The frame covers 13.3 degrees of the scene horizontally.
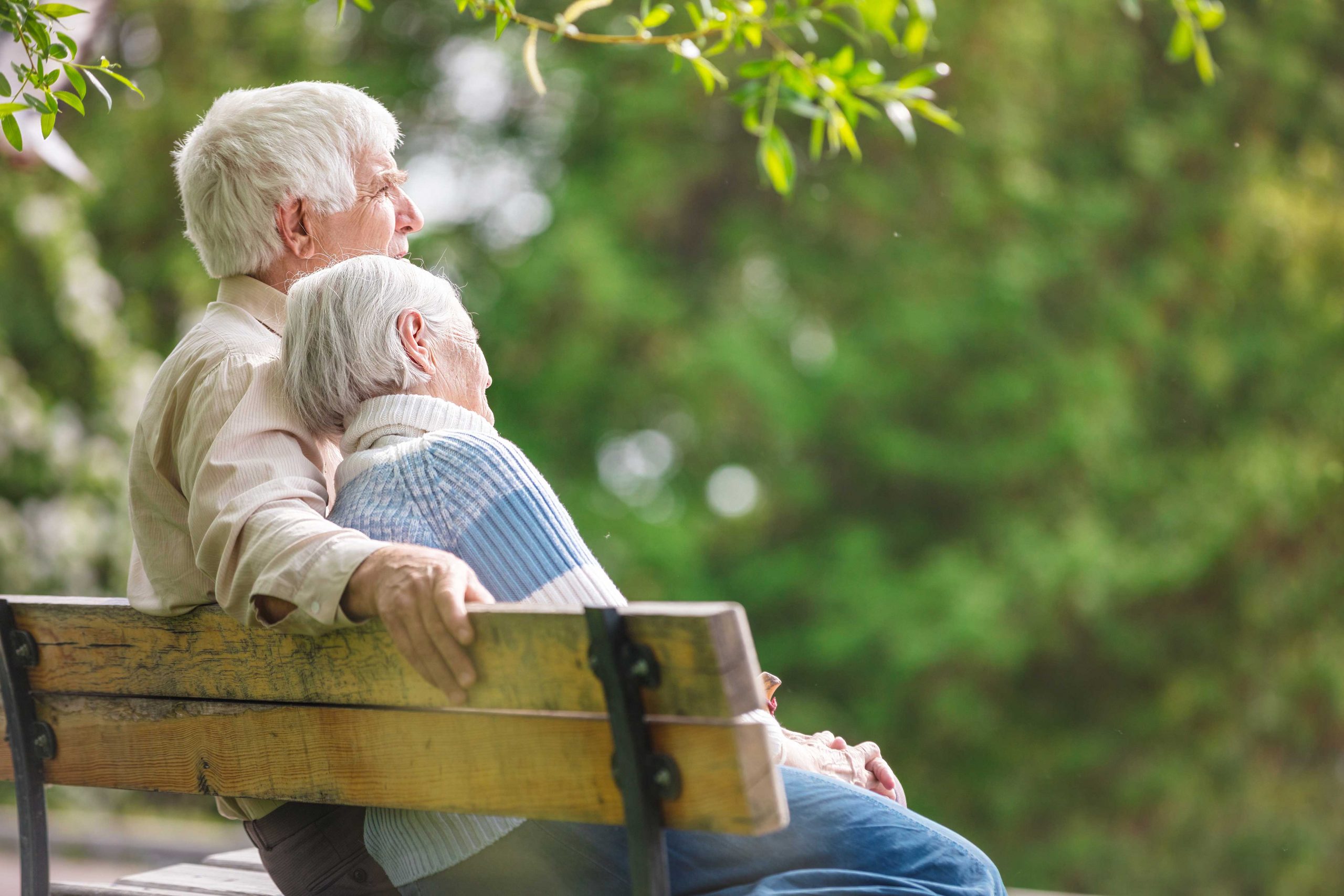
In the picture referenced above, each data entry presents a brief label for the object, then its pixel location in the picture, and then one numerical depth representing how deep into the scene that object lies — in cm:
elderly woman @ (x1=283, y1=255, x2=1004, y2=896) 544
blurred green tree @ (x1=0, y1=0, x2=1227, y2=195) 571
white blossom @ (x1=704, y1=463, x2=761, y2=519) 1697
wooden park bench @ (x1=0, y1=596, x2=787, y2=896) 524
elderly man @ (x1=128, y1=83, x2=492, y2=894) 534
